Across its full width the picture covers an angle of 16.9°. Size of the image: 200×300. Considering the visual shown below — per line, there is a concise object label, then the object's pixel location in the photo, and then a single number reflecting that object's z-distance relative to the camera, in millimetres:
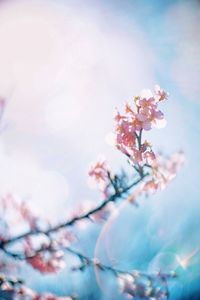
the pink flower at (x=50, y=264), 829
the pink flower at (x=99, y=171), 738
